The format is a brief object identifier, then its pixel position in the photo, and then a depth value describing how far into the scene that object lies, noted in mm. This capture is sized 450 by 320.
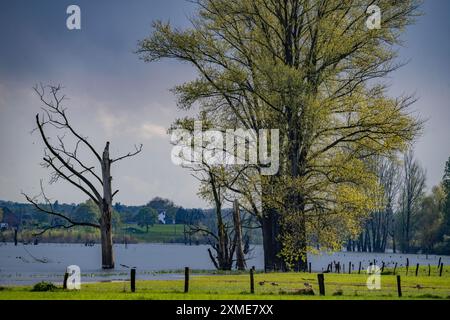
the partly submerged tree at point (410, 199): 100500
